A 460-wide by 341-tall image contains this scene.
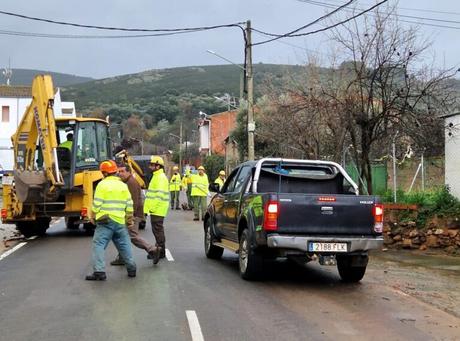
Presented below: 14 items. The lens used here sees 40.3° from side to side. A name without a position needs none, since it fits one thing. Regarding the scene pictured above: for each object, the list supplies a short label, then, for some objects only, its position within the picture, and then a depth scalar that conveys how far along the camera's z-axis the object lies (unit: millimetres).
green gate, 19094
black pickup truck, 8852
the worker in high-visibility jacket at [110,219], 9398
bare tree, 16969
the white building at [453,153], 15258
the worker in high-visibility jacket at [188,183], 27219
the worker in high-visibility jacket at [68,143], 16047
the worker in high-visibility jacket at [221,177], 22086
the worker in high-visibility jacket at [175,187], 28709
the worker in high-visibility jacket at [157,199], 11149
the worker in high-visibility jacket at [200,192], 21781
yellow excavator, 14812
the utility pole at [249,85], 23688
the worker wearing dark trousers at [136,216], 10797
